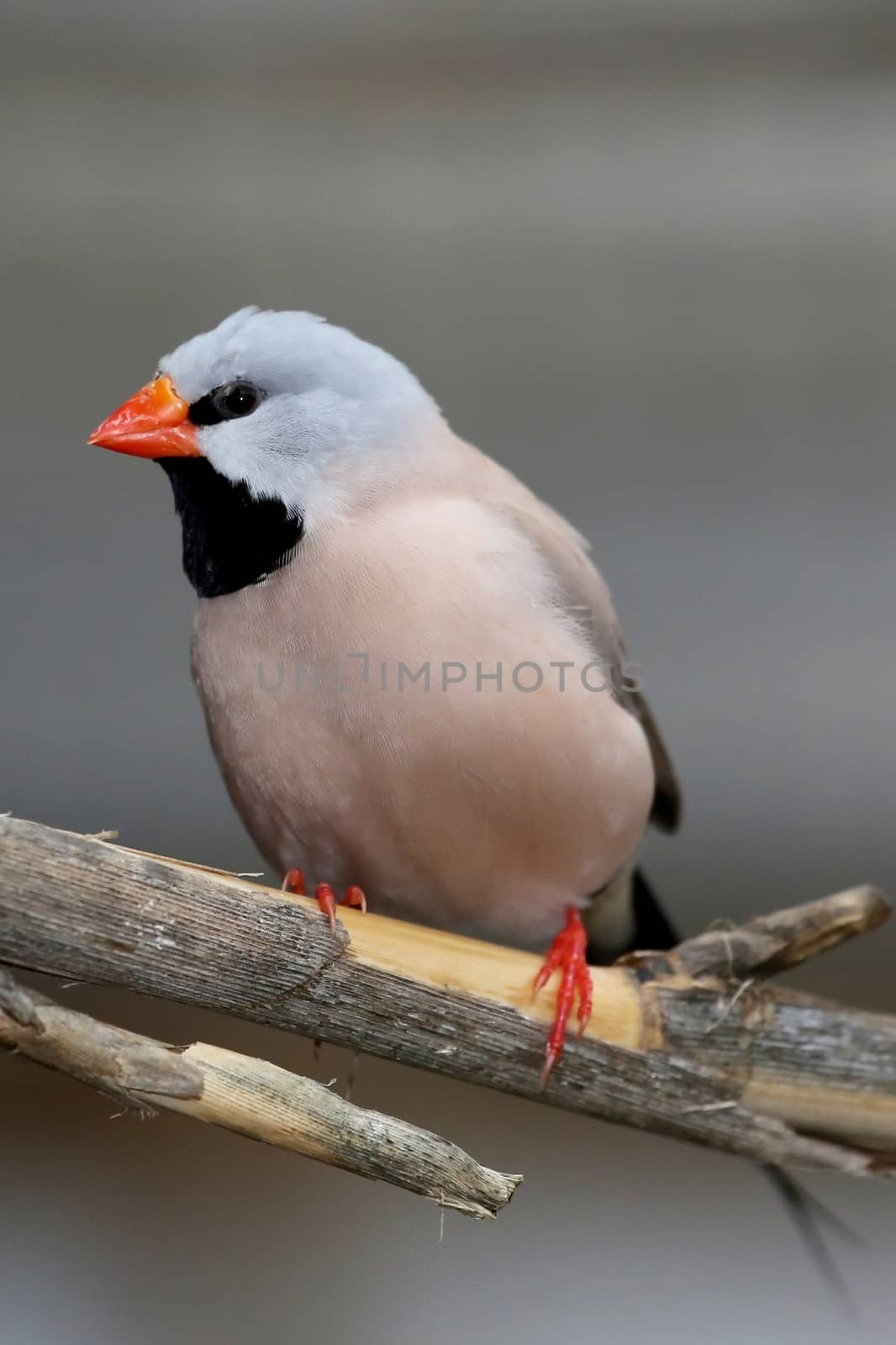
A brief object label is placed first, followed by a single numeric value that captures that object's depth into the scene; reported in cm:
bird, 220
